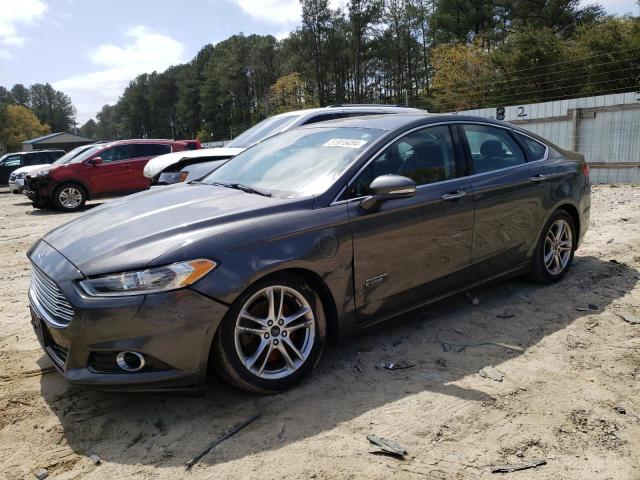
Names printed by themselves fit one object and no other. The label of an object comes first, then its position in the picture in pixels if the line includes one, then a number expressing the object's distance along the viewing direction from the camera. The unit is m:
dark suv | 22.33
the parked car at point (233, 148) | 7.34
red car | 13.20
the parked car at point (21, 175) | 14.40
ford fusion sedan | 2.62
